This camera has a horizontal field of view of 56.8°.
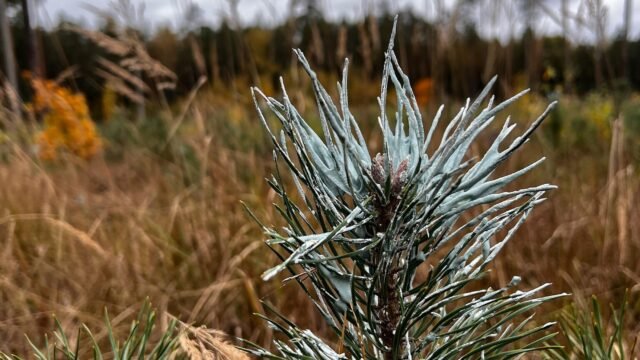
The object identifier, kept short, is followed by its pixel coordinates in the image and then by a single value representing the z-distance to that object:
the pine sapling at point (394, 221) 0.31
